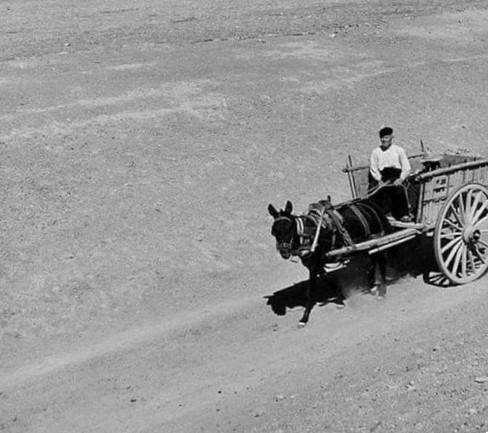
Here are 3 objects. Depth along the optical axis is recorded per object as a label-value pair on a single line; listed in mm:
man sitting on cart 12906
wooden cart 12844
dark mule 11664
